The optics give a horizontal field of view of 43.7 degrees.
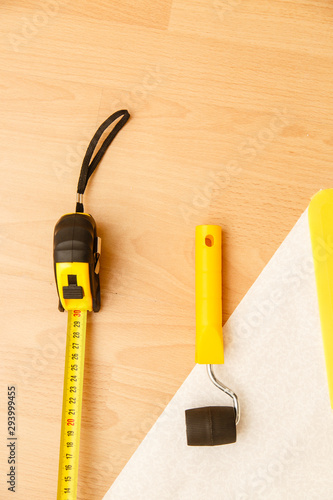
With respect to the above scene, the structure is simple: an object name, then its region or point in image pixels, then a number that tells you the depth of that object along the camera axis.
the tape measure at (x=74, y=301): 0.57
